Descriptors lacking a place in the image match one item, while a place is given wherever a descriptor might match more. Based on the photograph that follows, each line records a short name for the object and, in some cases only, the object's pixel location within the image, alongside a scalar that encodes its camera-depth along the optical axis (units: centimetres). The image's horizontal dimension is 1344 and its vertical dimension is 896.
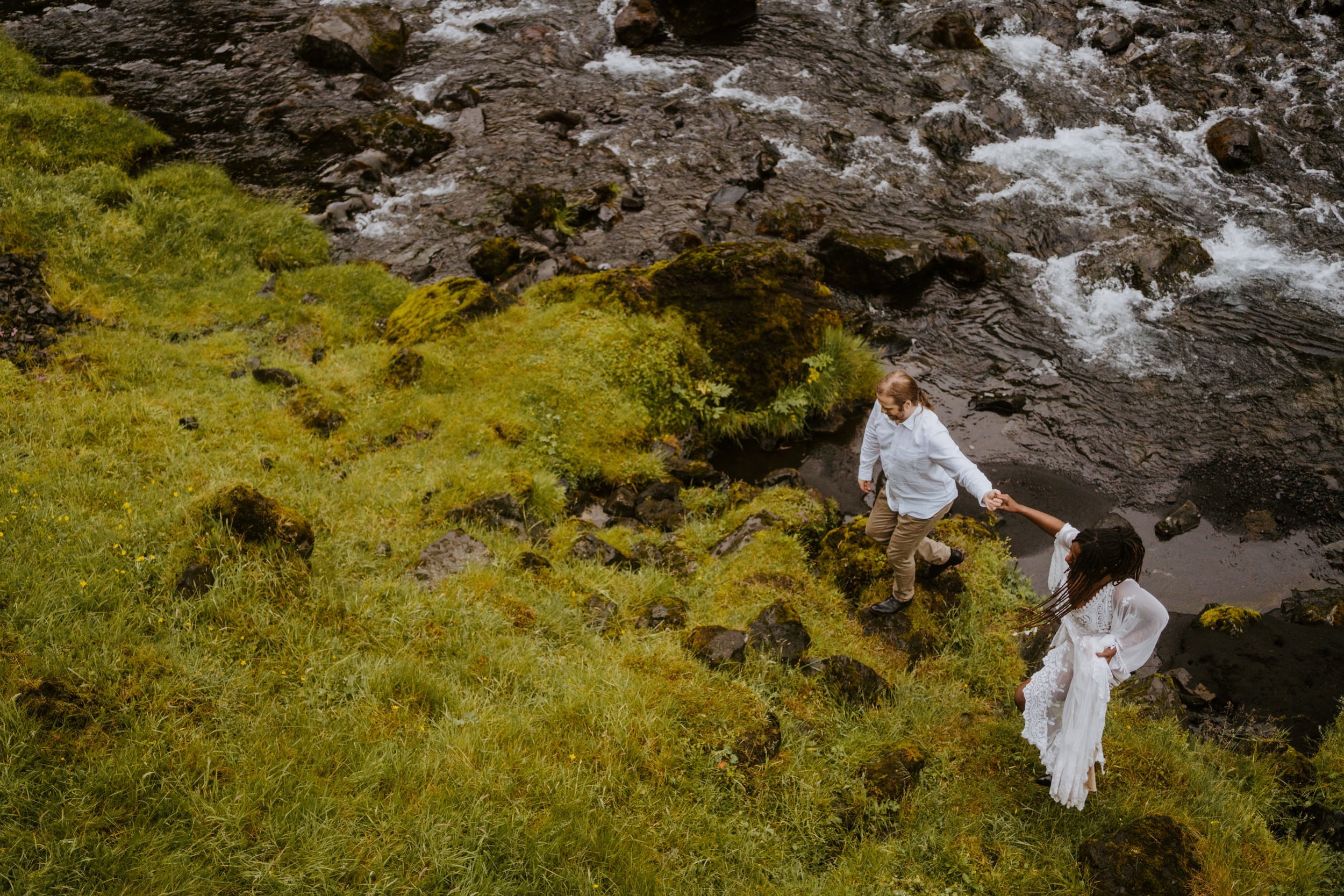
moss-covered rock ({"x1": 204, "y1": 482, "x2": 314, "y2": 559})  657
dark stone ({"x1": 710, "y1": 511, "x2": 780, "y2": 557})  910
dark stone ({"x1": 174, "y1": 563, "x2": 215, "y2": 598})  605
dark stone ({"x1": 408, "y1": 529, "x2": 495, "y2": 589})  738
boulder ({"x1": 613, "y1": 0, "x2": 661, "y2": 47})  2053
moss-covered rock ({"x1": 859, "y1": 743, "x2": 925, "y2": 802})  593
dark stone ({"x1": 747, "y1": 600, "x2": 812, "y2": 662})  718
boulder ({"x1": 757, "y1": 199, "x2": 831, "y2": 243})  1490
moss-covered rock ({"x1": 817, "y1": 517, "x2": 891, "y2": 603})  849
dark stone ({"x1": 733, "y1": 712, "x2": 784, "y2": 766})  592
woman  522
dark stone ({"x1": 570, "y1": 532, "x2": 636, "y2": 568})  849
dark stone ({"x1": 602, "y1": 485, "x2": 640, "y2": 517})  978
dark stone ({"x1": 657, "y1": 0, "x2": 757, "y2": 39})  2080
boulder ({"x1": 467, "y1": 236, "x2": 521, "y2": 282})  1359
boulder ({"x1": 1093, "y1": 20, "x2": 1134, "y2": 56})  1981
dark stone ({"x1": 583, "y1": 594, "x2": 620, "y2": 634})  734
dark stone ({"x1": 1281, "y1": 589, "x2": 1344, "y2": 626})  905
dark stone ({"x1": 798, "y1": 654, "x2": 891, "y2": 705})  688
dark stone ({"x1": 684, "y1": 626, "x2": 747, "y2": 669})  691
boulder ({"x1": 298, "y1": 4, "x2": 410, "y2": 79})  1875
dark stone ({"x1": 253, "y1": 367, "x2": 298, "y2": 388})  1024
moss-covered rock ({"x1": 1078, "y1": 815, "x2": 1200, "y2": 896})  530
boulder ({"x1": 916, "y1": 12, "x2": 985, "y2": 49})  1991
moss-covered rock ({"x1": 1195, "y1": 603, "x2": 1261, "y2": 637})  898
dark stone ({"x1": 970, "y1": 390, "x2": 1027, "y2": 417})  1196
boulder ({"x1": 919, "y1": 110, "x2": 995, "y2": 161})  1704
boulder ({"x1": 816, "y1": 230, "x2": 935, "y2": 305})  1373
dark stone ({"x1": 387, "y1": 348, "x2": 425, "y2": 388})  1075
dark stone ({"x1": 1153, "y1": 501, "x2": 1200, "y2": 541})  1019
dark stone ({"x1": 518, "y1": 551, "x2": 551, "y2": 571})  788
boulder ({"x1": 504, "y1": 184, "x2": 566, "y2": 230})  1484
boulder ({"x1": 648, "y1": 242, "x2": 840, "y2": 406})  1164
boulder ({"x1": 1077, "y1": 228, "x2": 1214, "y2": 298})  1373
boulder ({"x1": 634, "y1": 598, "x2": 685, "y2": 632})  754
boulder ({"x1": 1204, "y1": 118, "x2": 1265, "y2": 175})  1619
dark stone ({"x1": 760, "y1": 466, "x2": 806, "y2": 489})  1072
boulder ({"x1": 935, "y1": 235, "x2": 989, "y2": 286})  1406
